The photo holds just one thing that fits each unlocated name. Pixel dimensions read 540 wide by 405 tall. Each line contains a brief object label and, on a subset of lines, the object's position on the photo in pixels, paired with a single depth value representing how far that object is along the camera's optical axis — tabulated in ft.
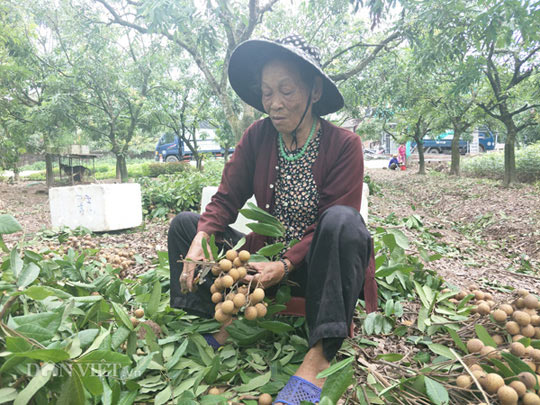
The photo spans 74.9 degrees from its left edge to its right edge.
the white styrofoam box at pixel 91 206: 12.07
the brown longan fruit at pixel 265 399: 3.43
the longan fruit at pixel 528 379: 3.09
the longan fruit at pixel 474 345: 3.67
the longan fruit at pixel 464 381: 3.23
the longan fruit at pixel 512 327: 3.77
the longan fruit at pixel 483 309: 4.27
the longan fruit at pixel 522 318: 3.76
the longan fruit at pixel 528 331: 3.73
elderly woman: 3.50
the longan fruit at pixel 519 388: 3.08
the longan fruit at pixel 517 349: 3.38
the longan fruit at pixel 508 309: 3.93
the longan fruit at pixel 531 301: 3.84
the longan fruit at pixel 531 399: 3.00
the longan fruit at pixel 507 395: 2.98
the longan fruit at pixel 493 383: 3.12
